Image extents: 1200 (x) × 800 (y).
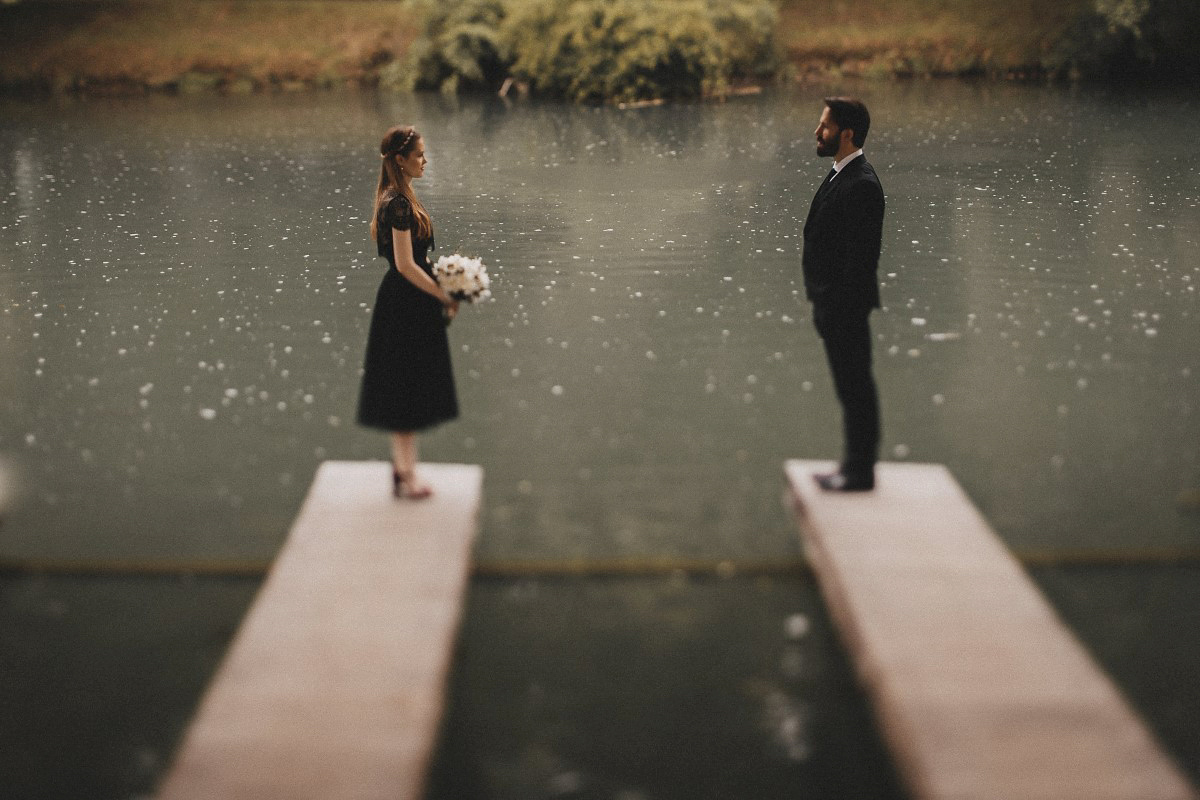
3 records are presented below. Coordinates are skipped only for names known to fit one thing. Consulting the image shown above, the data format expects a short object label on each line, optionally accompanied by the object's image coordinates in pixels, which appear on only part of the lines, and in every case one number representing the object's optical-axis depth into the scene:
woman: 6.19
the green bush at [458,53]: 34.78
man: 6.18
